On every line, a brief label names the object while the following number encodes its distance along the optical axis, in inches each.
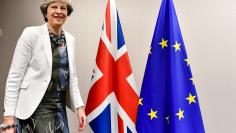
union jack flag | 77.0
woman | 61.1
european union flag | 72.4
